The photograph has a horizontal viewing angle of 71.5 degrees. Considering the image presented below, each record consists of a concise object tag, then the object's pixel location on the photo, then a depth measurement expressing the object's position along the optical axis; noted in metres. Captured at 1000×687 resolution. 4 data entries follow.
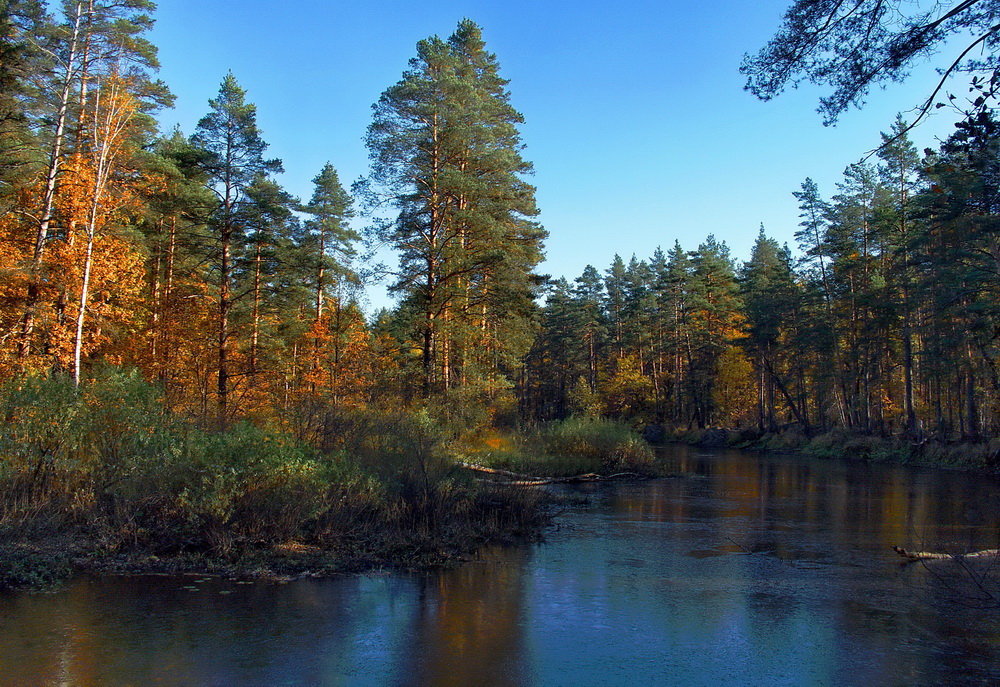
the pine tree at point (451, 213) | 23.23
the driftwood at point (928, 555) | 10.03
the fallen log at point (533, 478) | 19.95
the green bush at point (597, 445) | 24.92
